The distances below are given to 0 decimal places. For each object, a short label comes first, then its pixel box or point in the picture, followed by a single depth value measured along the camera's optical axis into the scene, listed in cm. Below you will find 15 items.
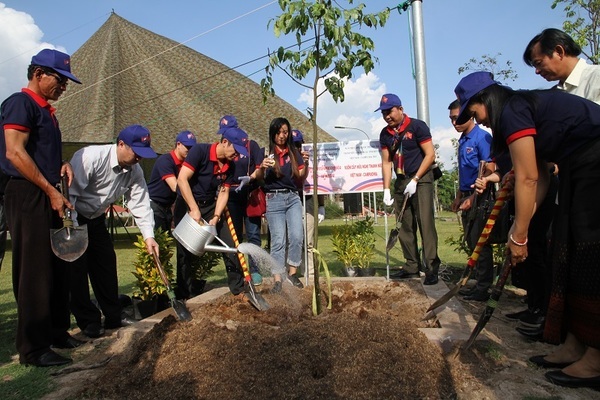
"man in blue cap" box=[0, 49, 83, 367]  338
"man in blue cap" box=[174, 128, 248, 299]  459
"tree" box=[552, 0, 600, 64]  1323
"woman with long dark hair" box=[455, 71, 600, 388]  273
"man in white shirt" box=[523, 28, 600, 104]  333
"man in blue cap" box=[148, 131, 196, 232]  563
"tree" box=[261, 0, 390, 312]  372
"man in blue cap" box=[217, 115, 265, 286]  548
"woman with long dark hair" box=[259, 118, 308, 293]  530
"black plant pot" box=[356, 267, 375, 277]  653
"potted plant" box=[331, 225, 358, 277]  658
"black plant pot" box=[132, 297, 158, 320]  482
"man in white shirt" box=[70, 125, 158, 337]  407
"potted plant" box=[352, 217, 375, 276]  657
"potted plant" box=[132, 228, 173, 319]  477
